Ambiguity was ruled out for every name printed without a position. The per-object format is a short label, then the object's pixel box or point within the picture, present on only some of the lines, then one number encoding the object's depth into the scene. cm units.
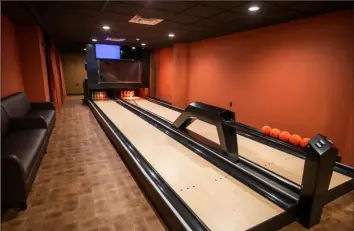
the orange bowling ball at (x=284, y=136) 355
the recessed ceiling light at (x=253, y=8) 329
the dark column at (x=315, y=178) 180
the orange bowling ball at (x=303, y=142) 328
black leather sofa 184
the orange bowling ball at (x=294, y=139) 339
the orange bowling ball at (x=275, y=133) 372
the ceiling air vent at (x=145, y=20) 420
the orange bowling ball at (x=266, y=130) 387
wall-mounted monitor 821
